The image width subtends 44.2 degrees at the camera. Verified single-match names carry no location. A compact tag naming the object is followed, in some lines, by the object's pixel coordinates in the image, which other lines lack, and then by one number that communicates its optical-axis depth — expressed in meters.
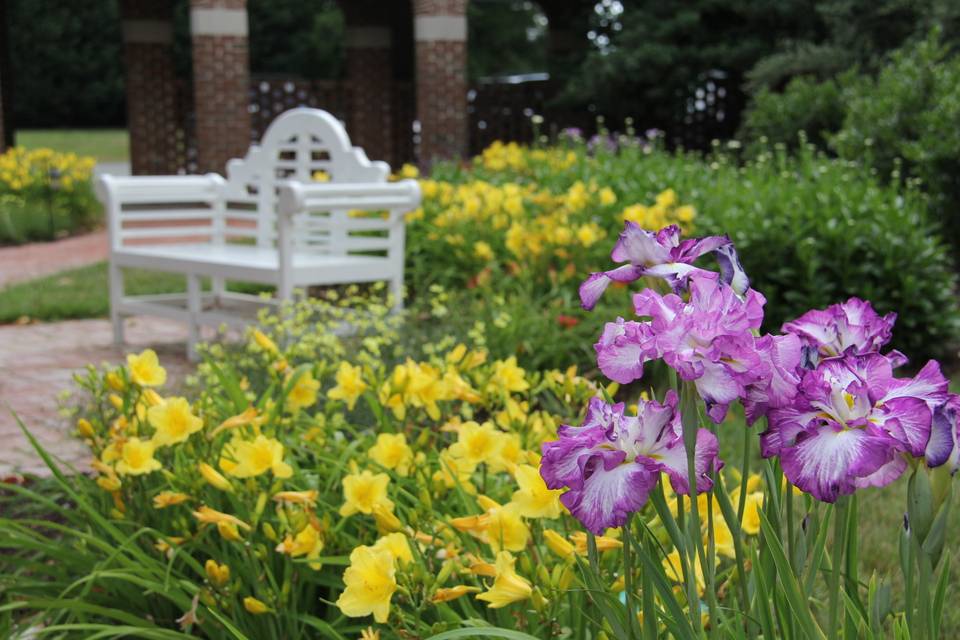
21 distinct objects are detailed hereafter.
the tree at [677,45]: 14.47
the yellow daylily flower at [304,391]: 2.42
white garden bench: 5.09
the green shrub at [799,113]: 9.96
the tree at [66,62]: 30.65
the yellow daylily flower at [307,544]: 1.92
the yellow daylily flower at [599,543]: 1.63
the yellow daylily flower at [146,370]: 2.28
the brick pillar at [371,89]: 16.61
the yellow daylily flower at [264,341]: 2.46
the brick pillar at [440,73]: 14.58
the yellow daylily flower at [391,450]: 2.10
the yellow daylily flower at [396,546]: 1.63
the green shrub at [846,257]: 5.49
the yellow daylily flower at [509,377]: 2.38
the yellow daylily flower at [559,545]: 1.58
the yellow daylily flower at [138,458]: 2.14
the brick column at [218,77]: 13.67
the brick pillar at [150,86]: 15.66
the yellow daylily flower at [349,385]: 2.35
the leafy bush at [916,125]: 6.98
